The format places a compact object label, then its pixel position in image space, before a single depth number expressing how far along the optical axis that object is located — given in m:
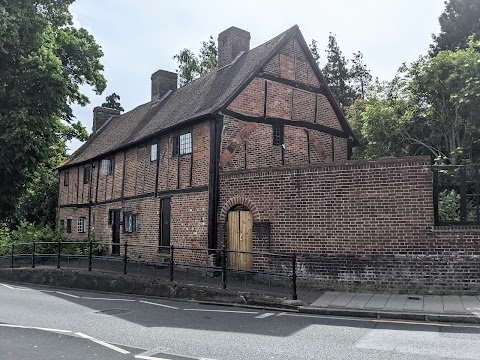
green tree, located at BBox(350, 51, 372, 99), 44.94
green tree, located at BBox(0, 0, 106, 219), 16.86
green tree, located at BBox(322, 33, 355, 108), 44.28
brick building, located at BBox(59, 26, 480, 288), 10.54
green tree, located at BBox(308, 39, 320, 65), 45.72
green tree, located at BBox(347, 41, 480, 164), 20.48
